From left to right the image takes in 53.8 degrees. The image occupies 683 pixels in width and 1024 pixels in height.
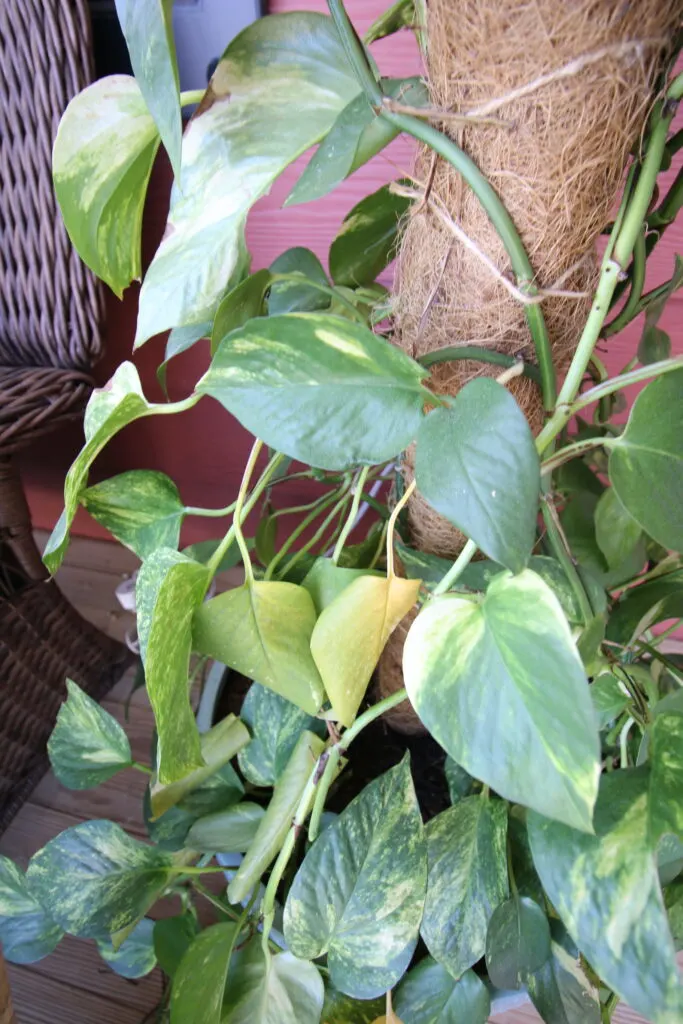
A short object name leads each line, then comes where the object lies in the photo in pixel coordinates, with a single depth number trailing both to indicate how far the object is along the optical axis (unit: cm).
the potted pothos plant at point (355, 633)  27
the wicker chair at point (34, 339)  66
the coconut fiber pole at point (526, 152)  27
